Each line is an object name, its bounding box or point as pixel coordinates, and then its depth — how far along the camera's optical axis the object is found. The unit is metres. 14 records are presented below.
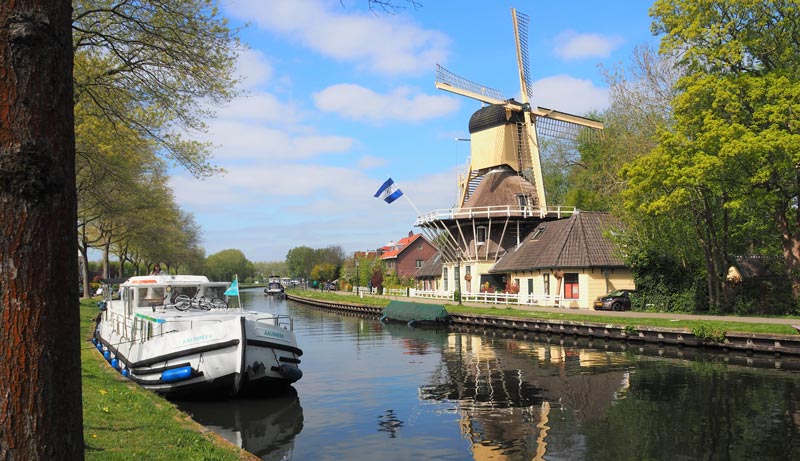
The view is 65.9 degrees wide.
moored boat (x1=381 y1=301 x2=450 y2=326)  41.12
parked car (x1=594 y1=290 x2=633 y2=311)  38.19
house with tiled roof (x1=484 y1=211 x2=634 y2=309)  40.50
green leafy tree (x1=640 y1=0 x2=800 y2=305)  27.48
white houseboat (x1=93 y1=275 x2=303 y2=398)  16.50
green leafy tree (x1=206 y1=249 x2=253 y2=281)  158.12
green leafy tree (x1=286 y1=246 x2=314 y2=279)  137.12
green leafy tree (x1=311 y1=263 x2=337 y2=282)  109.70
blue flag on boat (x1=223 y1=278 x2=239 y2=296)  20.22
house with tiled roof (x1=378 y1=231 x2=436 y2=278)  90.19
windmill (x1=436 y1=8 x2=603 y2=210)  53.44
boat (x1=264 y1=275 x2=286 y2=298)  101.69
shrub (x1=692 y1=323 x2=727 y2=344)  24.50
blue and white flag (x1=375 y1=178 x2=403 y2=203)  51.94
